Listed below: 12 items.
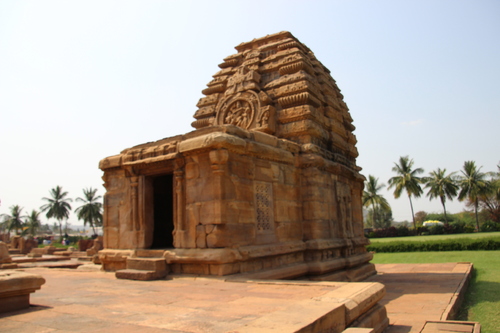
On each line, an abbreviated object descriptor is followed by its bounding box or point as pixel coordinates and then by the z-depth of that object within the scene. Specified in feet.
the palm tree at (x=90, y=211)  174.60
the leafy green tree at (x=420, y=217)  257.48
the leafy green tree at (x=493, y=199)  139.05
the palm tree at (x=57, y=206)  182.39
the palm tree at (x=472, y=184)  140.97
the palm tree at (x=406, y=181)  151.12
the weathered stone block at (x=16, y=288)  13.70
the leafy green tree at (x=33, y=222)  186.39
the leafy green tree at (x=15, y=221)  183.21
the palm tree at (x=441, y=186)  148.25
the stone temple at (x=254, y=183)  22.52
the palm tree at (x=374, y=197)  162.91
